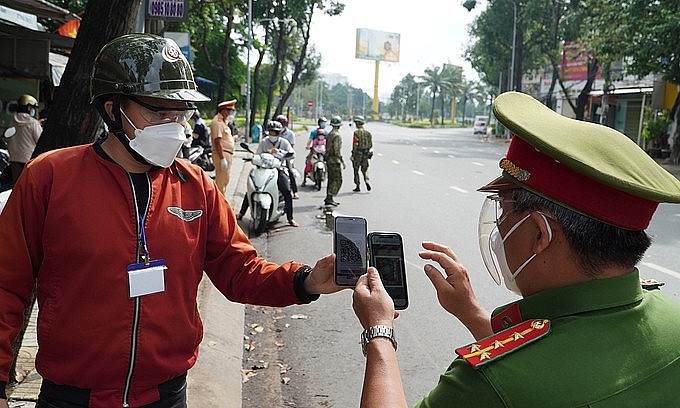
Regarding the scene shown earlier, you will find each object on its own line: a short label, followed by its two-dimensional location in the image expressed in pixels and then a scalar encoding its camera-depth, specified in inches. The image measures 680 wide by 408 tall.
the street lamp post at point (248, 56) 1195.3
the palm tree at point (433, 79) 4067.4
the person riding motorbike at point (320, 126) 611.5
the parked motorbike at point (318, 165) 589.6
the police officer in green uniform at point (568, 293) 54.6
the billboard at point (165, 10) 343.9
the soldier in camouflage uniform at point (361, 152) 575.5
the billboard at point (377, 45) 4020.7
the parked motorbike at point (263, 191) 381.4
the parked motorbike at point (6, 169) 348.5
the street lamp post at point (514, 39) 1667.1
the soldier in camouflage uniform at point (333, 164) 479.5
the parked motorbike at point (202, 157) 554.7
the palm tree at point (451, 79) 4116.6
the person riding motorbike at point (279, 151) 410.3
